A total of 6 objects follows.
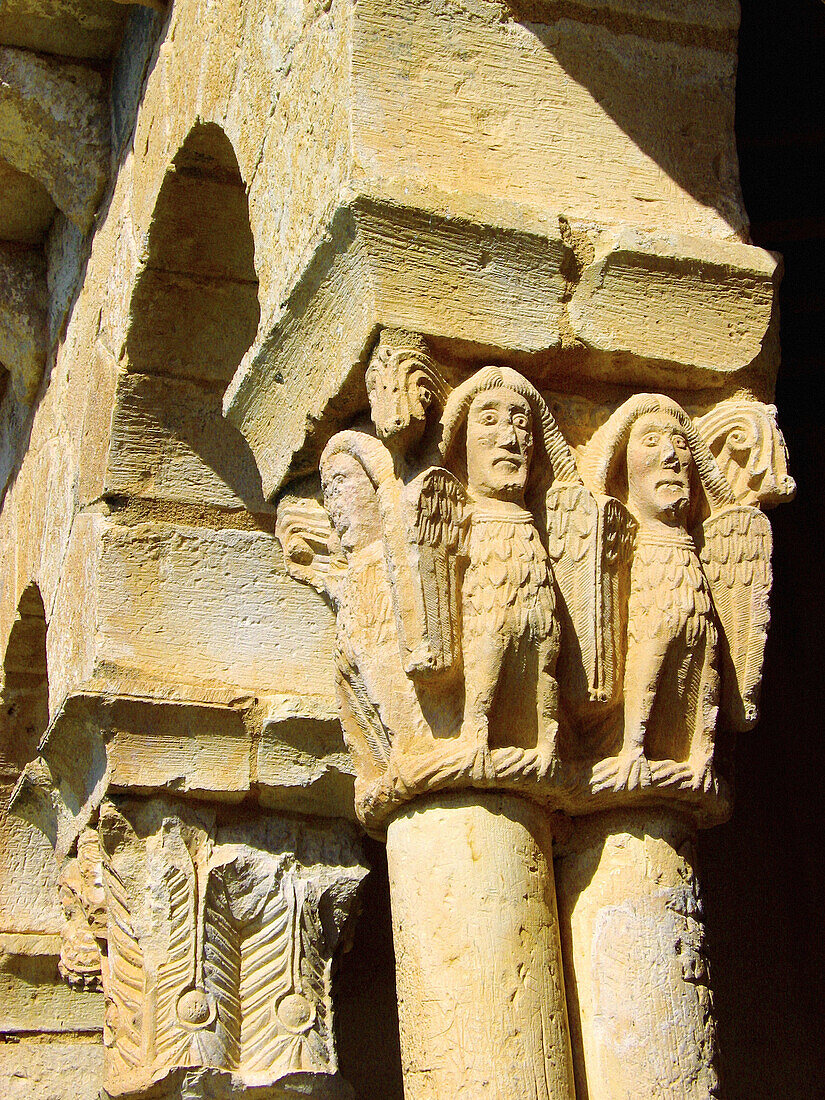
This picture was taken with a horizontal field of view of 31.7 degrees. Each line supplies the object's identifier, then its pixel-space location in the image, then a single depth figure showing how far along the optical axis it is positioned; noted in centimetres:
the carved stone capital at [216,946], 322
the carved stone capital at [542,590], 231
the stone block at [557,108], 254
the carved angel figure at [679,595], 242
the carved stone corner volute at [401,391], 236
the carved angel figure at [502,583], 230
